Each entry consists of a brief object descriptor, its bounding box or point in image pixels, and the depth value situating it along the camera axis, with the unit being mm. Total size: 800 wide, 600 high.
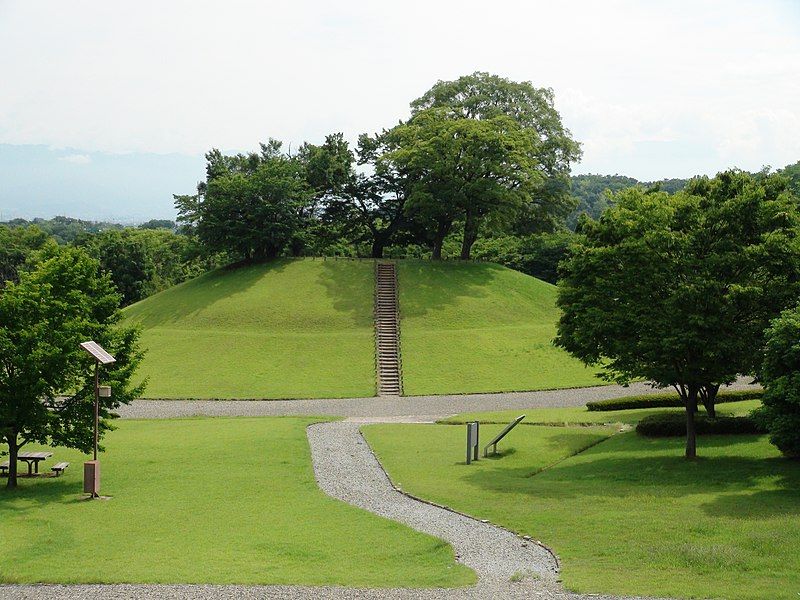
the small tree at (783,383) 24109
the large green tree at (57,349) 26406
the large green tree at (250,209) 65812
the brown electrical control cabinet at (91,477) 25328
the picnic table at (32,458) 28531
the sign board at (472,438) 29941
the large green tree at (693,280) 27203
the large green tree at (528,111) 74812
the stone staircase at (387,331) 51116
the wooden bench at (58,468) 28488
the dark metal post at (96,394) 26578
